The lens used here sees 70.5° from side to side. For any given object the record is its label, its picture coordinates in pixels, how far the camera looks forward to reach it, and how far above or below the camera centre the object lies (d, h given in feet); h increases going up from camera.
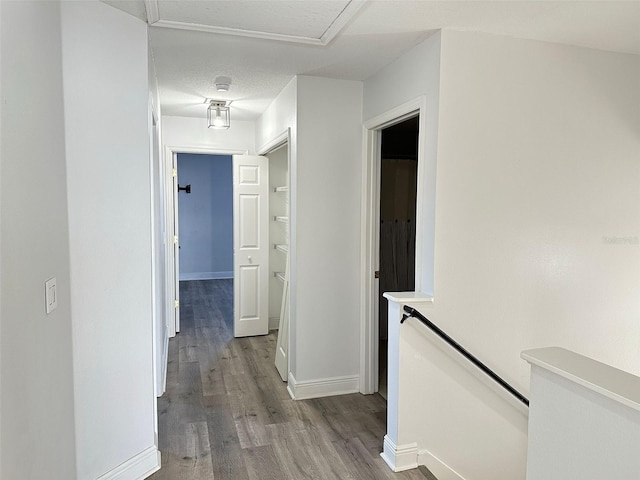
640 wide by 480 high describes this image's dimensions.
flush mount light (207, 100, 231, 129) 13.37 +2.92
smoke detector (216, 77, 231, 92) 10.87 +3.00
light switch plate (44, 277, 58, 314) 5.41 -1.12
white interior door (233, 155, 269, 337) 15.65 -1.29
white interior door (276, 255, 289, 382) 12.16 -3.73
